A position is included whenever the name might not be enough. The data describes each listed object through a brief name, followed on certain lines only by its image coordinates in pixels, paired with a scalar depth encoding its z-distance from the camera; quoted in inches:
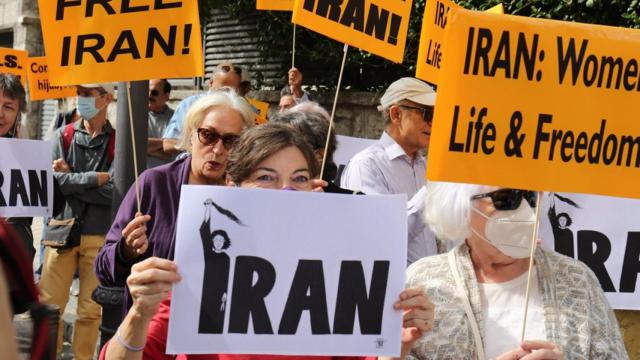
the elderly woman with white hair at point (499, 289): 121.5
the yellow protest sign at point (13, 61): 319.6
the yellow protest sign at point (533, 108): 118.1
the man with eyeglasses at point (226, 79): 283.1
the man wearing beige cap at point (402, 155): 200.7
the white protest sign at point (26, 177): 241.1
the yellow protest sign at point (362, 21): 210.4
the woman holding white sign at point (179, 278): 101.3
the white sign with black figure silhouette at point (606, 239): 183.8
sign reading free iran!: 165.8
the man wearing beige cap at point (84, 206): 270.5
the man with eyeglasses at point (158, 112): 319.8
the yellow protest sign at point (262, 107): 321.8
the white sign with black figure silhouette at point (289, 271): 105.9
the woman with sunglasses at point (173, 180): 158.7
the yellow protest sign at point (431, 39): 235.6
